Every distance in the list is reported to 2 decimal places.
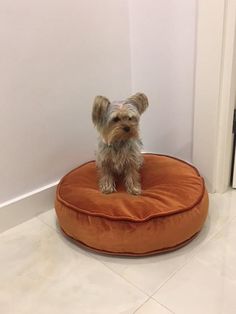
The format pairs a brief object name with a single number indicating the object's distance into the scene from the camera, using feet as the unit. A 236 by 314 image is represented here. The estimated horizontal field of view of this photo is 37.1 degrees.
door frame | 5.21
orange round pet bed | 4.66
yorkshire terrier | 4.92
